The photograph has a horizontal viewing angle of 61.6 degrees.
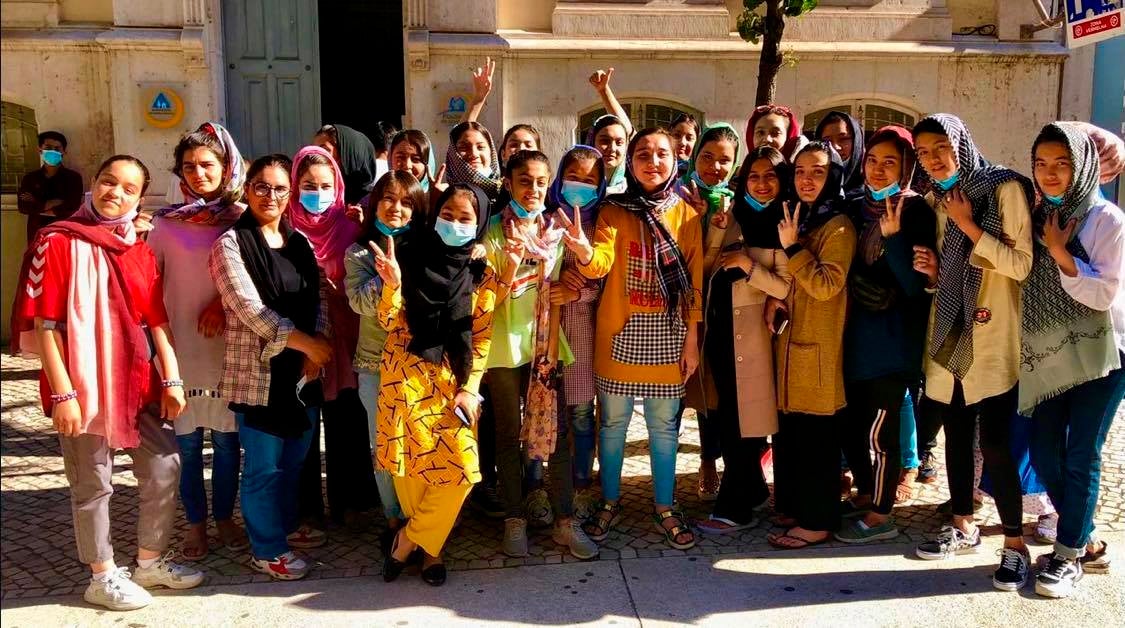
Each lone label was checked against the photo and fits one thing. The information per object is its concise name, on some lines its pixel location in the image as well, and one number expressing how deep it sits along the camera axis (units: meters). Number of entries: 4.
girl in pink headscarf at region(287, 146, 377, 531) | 4.21
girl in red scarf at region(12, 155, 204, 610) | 3.63
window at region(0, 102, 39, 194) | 9.78
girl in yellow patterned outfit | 3.93
